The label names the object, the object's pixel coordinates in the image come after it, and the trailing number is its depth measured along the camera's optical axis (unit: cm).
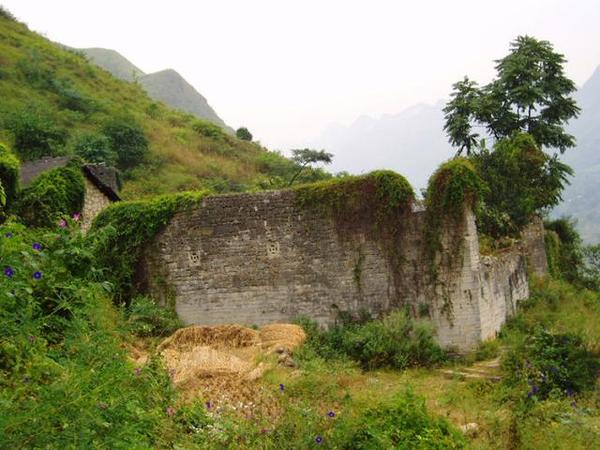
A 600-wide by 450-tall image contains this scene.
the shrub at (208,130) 3809
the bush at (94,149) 2469
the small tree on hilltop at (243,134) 4334
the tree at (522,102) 2072
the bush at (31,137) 2361
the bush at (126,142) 2803
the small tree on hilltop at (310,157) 3108
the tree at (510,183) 1752
